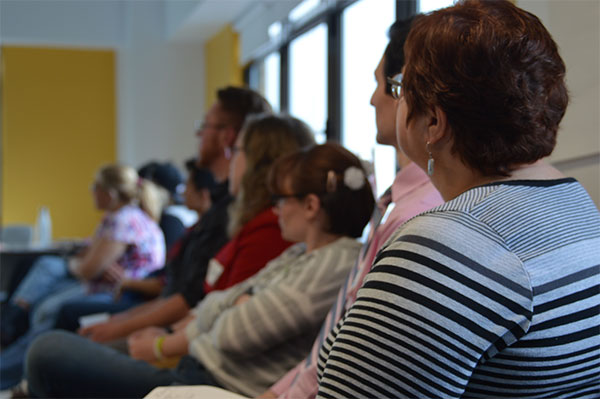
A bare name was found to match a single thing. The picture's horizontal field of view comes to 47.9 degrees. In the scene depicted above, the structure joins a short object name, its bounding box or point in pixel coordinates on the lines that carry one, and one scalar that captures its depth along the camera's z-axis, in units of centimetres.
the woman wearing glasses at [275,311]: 172
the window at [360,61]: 383
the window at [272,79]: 587
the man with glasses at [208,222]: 271
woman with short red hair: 78
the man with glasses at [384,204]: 138
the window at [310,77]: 480
